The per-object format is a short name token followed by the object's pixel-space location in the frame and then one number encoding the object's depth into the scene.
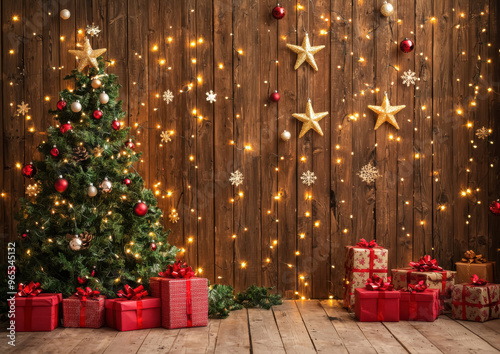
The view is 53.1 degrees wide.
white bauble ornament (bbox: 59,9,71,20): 3.98
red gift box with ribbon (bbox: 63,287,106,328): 3.29
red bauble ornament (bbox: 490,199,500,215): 3.68
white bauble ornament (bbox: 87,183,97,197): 3.41
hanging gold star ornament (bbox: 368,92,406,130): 4.03
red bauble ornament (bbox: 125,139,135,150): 3.76
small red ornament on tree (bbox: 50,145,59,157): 3.42
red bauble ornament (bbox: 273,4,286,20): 3.96
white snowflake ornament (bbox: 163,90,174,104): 4.04
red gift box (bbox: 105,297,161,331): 3.21
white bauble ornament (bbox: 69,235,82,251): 3.34
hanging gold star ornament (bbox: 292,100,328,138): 4.02
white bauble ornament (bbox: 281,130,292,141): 3.99
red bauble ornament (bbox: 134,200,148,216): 3.47
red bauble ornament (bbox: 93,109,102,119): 3.53
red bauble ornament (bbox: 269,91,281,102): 3.99
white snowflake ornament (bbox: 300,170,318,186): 4.06
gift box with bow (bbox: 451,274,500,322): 3.40
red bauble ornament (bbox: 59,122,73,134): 3.47
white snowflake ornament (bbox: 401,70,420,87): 4.07
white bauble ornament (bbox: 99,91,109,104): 3.55
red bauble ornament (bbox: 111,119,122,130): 3.60
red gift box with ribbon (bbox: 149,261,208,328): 3.25
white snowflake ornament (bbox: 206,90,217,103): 4.03
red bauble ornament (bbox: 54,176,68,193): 3.36
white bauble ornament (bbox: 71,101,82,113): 3.50
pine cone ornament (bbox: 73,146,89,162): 3.47
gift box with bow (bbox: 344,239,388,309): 3.66
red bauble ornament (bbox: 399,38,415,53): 3.98
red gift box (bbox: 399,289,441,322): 3.41
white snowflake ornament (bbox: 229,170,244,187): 4.04
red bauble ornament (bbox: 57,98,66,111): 3.56
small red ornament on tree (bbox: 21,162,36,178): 3.58
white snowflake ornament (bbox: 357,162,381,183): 4.07
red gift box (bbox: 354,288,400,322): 3.39
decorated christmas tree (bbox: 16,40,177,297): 3.43
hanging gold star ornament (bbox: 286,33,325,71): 4.02
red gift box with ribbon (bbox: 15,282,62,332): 3.19
